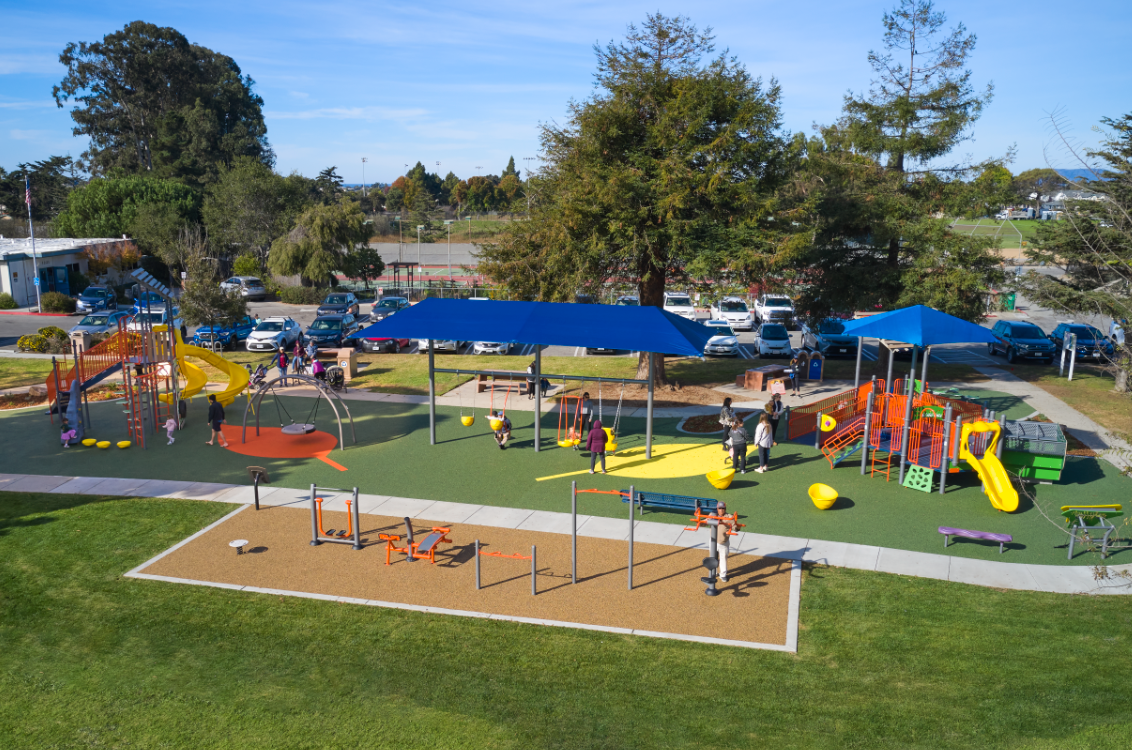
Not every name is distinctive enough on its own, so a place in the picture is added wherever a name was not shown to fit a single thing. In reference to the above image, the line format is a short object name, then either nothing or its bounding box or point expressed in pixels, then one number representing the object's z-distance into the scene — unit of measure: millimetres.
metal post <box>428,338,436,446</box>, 21641
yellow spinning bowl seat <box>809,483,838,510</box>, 16781
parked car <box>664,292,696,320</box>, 45406
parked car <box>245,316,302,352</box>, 36031
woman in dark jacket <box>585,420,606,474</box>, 19109
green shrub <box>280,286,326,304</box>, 56906
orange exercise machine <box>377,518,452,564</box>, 14297
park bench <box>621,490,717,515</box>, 16406
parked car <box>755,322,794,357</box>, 35844
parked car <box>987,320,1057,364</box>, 34688
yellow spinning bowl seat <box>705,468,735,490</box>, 18156
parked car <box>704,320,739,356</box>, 37000
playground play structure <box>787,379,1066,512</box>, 17812
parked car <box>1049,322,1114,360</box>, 32781
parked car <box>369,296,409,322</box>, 44700
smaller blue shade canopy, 20812
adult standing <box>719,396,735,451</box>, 19797
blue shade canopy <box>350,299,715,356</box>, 20328
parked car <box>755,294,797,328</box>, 43406
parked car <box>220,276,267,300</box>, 57812
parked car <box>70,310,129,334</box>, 38656
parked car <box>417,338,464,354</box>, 37219
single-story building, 51938
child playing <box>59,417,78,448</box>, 21234
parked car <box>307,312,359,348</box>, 36500
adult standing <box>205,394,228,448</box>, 21703
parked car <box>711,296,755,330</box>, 44844
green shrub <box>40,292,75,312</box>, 49312
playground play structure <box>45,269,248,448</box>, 21859
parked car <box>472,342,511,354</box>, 36781
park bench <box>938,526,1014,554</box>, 14875
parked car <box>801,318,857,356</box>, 35875
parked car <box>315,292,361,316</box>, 47188
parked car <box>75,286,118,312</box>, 50291
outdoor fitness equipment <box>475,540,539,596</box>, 12775
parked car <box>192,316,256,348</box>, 36938
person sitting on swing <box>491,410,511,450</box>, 21312
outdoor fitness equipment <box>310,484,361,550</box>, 14716
